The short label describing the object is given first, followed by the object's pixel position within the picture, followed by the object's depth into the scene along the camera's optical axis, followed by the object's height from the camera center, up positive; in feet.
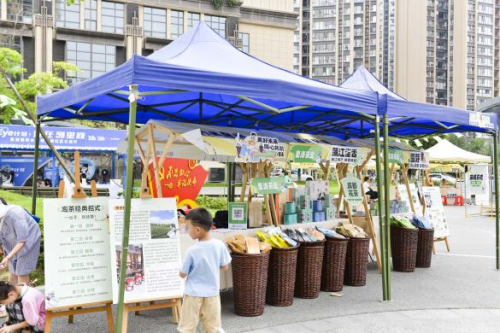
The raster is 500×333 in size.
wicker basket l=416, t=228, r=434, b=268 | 28.19 -4.04
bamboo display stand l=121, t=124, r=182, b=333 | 16.01 -0.07
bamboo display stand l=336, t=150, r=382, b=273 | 26.45 -1.52
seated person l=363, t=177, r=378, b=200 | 35.84 -1.11
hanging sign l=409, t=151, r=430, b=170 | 31.01 +1.12
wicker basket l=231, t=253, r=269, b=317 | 18.67 -4.14
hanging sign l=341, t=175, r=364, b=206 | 25.71 -0.69
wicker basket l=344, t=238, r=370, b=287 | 23.65 -4.10
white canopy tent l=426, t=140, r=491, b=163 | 69.91 +3.47
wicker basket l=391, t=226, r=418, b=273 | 26.86 -3.89
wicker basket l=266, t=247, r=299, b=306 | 19.95 -4.06
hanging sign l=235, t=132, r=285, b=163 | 20.45 +1.22
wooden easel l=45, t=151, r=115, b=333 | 15.60 -4.29
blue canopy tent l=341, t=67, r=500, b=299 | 21.63 +3.26
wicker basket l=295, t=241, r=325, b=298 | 21.12 -4.02
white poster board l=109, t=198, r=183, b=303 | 15.65 -2.45
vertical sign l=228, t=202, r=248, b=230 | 21.08 -1.73
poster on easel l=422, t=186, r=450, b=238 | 33.70 -2.27
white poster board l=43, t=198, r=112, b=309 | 15.14 -2.48
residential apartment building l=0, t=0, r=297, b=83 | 130.62 +42.88
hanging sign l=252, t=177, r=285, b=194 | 21.20 -0.38
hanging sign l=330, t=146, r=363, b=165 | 24.67 +1.15
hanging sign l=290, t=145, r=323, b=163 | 22.81 +1.11
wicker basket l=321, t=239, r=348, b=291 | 22.41 -4.02
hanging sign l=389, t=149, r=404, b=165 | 28.73 +1.26
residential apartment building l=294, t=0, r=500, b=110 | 364.58 +102.84
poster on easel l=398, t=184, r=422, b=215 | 32.14 -1.25
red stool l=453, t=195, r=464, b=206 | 86.84 -4.10
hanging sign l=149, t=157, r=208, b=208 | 30.50 -0.23
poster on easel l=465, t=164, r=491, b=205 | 58.39 -0.04
